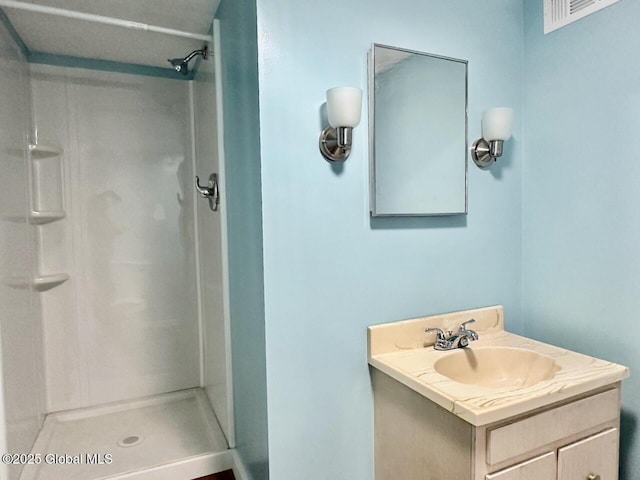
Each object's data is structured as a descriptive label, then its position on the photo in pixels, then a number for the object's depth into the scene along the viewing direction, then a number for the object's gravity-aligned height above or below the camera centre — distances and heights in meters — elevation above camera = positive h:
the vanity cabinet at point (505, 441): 1.00 -0.64
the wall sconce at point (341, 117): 1.19 +0.31
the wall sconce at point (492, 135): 1.49 +0.31
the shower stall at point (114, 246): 1.75 -0.14
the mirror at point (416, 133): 1.38 +0.31
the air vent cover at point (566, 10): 1.38 +0.76
